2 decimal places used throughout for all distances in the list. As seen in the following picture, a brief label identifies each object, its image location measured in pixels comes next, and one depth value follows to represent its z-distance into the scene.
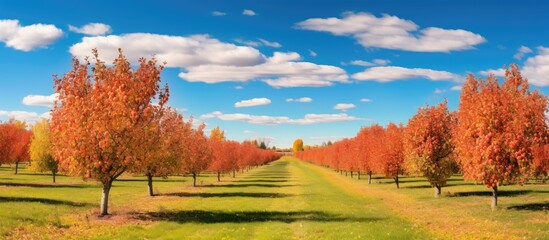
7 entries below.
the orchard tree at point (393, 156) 66.62
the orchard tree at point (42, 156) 69.31
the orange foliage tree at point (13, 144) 65.19
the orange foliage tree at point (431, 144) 51.03
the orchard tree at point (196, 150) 63.81
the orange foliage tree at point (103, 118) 31.38
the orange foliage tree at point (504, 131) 34.75
